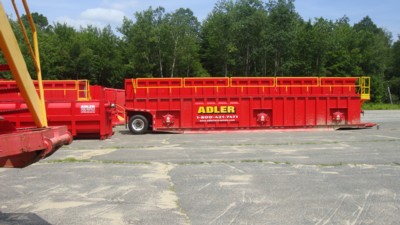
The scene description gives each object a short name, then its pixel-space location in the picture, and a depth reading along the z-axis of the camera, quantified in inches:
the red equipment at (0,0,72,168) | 168.9
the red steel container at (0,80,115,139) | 696.4
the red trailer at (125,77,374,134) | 842.8
